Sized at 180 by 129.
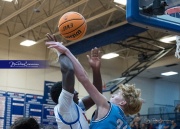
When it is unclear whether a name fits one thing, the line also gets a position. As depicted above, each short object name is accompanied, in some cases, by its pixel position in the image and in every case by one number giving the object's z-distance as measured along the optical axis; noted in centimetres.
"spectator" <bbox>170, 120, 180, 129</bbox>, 1575
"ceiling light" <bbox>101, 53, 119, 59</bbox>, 1775
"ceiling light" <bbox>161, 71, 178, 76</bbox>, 1963
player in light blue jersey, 284
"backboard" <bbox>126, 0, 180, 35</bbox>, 380
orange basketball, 383
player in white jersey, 274
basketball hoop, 434
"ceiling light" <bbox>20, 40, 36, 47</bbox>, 1617
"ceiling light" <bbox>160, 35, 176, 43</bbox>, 1517
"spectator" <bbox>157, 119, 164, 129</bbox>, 1627
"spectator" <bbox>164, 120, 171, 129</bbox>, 1593
